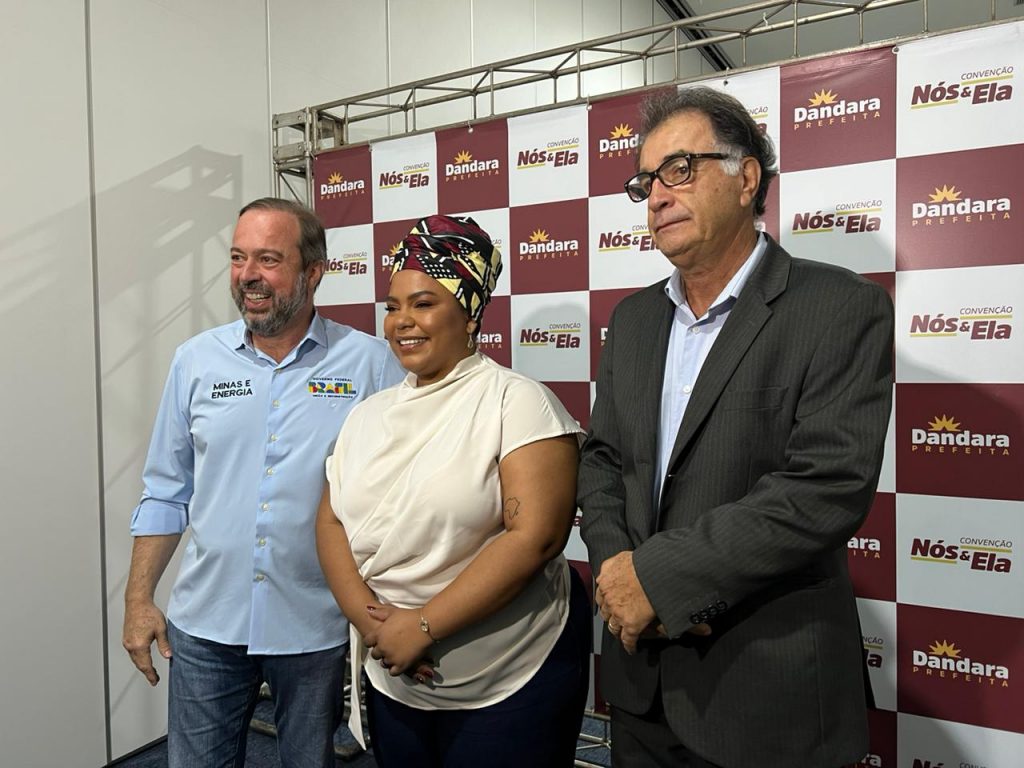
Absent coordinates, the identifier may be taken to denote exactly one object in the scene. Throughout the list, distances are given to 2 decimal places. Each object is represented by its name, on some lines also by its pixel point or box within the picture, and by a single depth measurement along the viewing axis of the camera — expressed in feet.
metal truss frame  7.21
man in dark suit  3.39
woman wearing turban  4.07
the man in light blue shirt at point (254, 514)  5.01
